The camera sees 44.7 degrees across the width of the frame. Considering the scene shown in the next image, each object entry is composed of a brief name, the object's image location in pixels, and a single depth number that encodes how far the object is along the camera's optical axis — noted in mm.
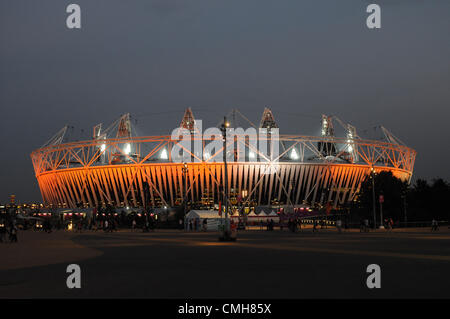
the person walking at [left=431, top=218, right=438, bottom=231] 52094
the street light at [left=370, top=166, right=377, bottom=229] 61425
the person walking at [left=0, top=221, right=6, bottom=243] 33212
